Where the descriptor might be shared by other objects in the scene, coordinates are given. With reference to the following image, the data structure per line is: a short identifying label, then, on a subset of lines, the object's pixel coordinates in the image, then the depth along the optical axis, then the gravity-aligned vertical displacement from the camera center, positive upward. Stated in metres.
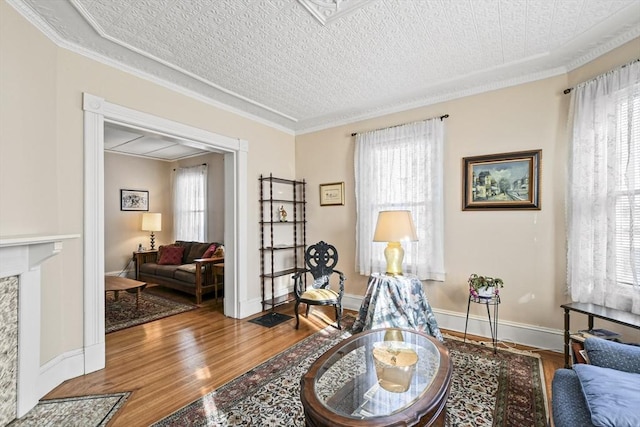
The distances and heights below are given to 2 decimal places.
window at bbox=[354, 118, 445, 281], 3.37 +0.30
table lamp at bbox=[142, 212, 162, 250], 6.16 -0.21
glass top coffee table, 1.33 -0.94
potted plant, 2.77 -0.71
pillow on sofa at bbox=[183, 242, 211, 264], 5.50 -0.75
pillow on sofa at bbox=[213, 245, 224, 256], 5.14 -0.70
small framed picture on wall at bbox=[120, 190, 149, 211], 6.17 +0.27
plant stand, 2.76 -1.06
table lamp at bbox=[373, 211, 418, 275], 3.04 -0.22
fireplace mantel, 1.84 -0.61
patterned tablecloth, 3.01 -0.99
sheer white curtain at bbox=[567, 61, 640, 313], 2.23 +0.17
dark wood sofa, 4.64 -1.02
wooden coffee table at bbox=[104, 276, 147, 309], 3.95 -1.03
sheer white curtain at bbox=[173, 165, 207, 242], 6.11 +0.19
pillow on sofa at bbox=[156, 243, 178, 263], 5.84 -0.78
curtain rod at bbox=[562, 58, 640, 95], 2.23 +1.15
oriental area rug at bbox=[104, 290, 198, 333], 3.66 -1.40
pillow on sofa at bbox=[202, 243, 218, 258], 5.17 -0.69
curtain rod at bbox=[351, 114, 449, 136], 3.36 +1.11
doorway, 2.43 +0.11
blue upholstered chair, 1.16 -0.80
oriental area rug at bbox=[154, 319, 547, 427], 1.84 -1.32
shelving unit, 4.14 -0.32
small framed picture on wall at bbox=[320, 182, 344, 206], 4.25 +0.27
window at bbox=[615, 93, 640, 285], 2.21 +0.15
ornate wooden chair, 3.43 -0.87
